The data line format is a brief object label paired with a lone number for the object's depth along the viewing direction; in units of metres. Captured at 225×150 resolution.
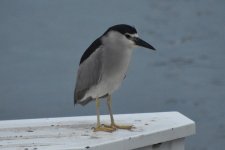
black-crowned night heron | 11.43
